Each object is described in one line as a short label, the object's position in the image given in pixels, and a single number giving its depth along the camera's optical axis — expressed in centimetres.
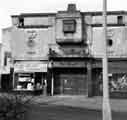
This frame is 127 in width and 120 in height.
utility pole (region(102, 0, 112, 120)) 1004
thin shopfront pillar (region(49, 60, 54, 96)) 2678
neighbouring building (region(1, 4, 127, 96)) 2623
